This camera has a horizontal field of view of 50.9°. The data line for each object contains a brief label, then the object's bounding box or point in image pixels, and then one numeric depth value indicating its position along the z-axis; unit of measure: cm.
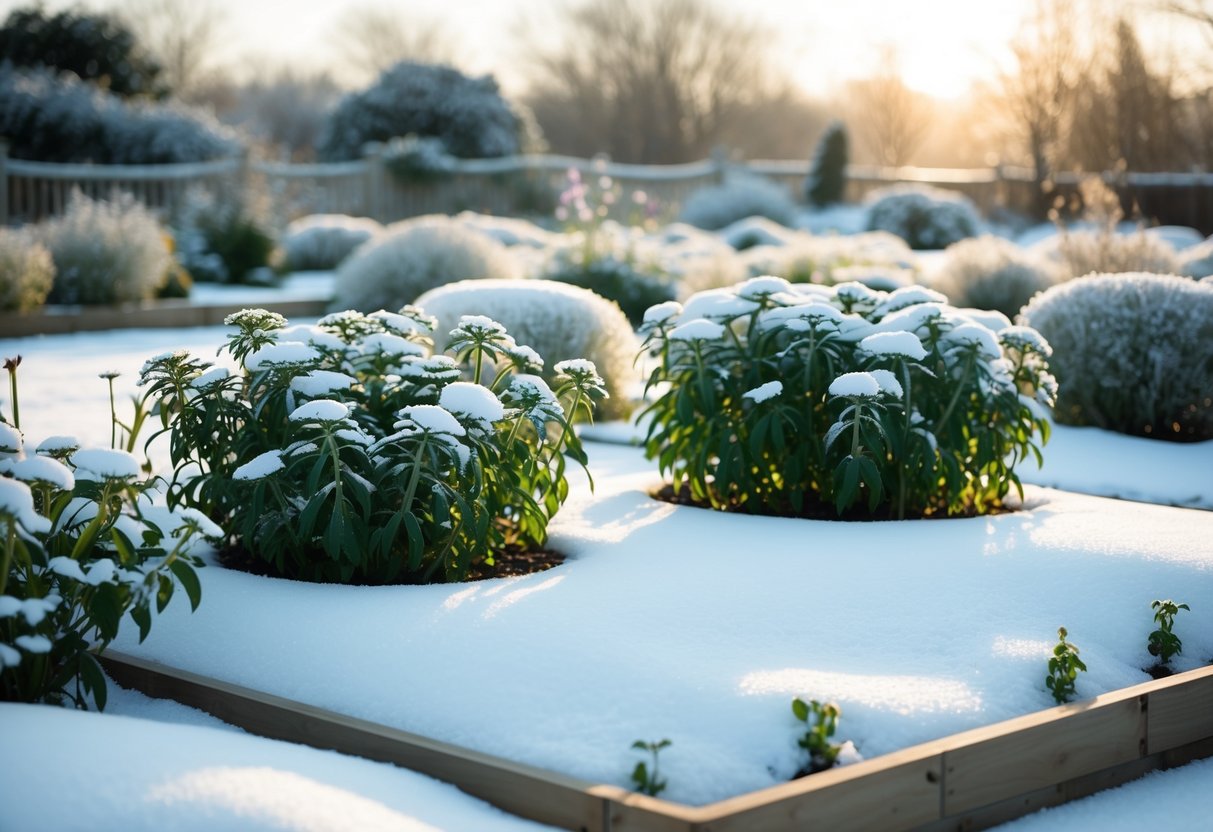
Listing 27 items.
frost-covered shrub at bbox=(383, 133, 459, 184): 1758
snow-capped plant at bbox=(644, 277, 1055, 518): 379
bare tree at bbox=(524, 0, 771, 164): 3781
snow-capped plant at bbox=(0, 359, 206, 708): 237
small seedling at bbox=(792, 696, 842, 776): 226
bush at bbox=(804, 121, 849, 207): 2205
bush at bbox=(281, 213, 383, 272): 1512
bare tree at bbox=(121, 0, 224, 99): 4172
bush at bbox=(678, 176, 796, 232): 1894
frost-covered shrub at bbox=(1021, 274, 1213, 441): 592
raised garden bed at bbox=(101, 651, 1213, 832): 210
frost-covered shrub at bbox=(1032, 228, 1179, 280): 820
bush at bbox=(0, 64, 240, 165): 1809
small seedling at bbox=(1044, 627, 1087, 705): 261
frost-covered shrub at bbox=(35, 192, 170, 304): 1041
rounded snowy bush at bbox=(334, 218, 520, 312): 965
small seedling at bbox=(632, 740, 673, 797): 216
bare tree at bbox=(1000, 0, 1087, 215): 2117
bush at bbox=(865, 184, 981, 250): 1817
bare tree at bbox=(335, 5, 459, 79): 4459
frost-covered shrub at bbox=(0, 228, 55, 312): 938
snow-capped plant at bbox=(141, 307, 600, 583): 312
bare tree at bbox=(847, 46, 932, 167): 3141
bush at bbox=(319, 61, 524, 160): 2111
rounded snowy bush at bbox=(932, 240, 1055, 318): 938
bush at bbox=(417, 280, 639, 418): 605
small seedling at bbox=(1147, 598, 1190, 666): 292
